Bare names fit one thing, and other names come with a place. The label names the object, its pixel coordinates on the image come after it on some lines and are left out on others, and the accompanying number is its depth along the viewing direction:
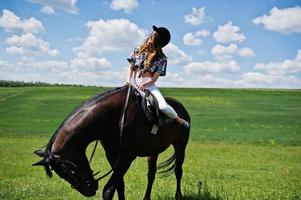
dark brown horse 4.73
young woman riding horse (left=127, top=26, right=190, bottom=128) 5.80
